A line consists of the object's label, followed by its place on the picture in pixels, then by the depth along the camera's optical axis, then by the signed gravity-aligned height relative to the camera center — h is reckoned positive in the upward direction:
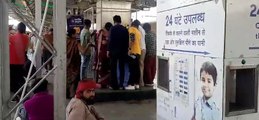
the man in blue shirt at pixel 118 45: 6.95 +0.04
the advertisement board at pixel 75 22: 10.31 +0.81
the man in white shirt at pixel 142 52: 7.47 -0.12
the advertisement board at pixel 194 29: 2.75 +0.18
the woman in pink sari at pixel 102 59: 7.51 -0.28
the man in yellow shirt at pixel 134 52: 7.26 -0.11
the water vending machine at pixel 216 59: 2.70 -0.11
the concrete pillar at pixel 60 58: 3.01 -0.11
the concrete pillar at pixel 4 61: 2.80 -0.12
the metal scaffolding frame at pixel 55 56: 2.82 -0.08
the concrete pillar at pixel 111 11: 9.99 +1.12
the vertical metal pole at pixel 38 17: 5.53 +0.51
